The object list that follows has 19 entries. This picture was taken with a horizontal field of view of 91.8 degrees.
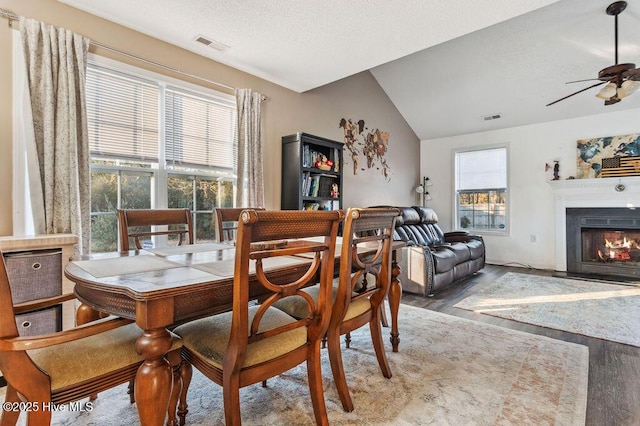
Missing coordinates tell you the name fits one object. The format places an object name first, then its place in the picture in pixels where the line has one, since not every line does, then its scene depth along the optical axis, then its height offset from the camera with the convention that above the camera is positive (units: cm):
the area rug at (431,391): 151 -99
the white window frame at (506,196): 561 +33
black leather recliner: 361 -51
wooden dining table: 99 -27
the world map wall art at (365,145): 484 +114
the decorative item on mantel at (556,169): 509 +72
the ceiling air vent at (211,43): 277 +159
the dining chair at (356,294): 148 -44
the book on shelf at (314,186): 383 +35
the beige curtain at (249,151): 330 +69
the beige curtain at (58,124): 211 +65
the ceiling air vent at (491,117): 539 +170
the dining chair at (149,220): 192 -3
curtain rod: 206 +135
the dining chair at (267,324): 104 -46
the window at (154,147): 252 +64
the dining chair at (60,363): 91 -50
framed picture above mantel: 452 +85
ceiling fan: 281 +126
